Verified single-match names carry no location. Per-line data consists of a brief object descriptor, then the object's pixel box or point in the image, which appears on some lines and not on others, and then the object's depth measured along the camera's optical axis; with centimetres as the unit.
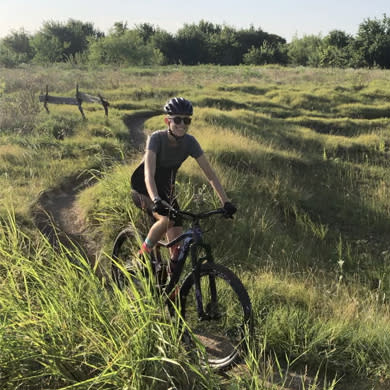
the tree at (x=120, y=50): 4444
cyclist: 367
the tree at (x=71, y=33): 6219
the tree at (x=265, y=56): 5938
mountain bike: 323
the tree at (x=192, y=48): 6398
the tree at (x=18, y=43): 6101
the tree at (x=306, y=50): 5703
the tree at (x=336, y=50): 4989
